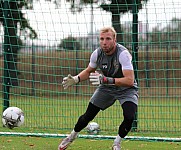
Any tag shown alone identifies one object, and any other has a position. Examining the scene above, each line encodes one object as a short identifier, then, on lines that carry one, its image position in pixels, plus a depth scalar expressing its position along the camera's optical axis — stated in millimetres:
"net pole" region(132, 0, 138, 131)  19575
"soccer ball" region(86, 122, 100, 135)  18156
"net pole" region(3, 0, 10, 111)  20437
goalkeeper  13477
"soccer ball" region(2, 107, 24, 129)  17016
